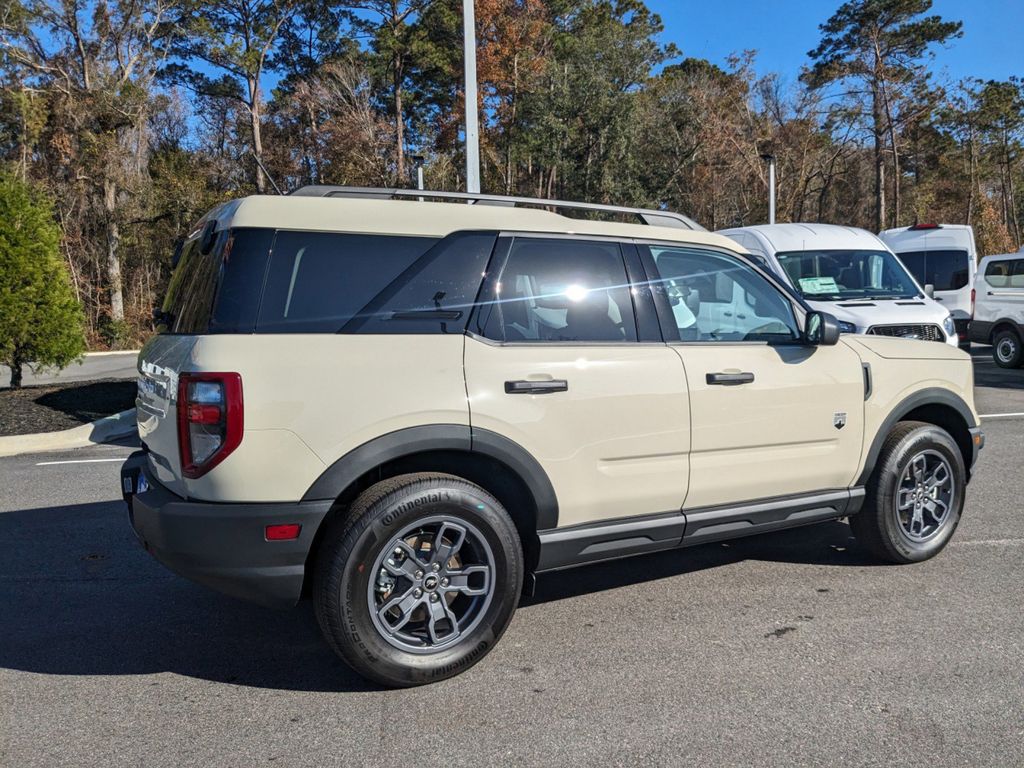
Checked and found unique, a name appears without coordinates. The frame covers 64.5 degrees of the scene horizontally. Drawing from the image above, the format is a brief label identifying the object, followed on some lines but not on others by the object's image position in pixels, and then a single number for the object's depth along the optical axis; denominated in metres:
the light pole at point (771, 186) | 26.08
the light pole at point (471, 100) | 12.34
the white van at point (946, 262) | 14.60
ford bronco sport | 3.04
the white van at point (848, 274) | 9.26
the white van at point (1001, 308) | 14.42
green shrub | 10.76
